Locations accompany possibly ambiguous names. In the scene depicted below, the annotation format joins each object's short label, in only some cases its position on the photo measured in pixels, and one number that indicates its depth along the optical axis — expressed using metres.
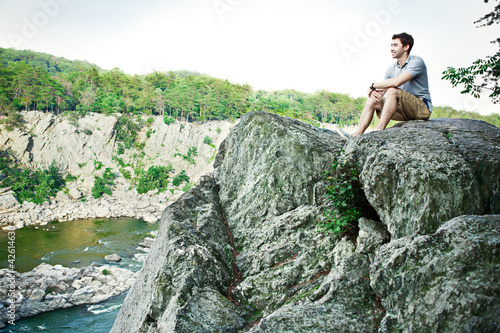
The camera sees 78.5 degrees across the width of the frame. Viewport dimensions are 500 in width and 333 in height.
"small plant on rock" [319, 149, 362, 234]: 4.98
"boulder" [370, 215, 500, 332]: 2.68
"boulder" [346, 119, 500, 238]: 4.06
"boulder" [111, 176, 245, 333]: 4.43
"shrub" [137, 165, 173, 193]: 61.94
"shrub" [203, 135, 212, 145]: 76.19
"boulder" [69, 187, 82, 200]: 55.27
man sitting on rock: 5.72
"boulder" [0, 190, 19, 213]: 45.93
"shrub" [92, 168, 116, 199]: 57.12
